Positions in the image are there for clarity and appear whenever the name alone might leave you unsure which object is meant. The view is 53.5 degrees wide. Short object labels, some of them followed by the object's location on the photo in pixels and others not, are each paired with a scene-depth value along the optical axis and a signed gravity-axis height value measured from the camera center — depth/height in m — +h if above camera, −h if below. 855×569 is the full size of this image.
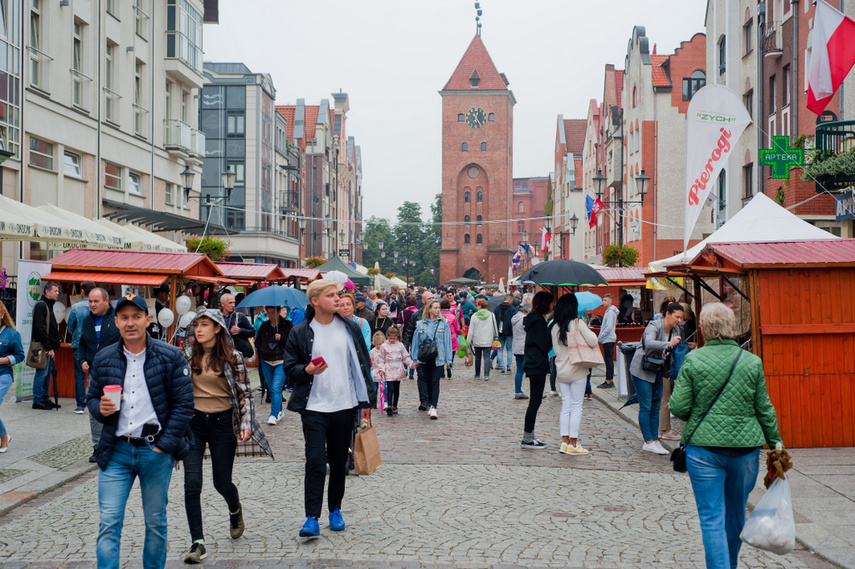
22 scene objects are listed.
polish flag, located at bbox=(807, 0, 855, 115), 12.41 +3.58
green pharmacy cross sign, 16.06 +2.61
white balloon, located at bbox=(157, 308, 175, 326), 13.50 -0.44
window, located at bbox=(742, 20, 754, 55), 25.98 +7.95
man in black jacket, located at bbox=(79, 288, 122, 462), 10.06 -0.49
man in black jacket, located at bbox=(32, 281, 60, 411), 12.45 -0.67
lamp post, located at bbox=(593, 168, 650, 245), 29.87 +4.04
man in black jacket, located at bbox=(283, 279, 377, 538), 6.01 -0.70
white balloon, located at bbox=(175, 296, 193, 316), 14.74 -0.26
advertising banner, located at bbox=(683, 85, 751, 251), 12.34 +2.32
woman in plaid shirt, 5.62 -0.76
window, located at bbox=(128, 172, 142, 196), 26.86 +3.40
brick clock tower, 90.31 +12.94
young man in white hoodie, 15.97 -0.84
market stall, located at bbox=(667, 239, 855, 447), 9.74 -0.59
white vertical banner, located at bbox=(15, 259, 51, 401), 13.09 -0.28
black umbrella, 10.13 +0.21
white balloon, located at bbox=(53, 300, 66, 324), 13.49 -0.35
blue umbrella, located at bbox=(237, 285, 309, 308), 11.26 -0.11
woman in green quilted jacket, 4.68 -0.75
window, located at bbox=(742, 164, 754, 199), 25.53 +3.43
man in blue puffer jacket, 4.58 -0.73
